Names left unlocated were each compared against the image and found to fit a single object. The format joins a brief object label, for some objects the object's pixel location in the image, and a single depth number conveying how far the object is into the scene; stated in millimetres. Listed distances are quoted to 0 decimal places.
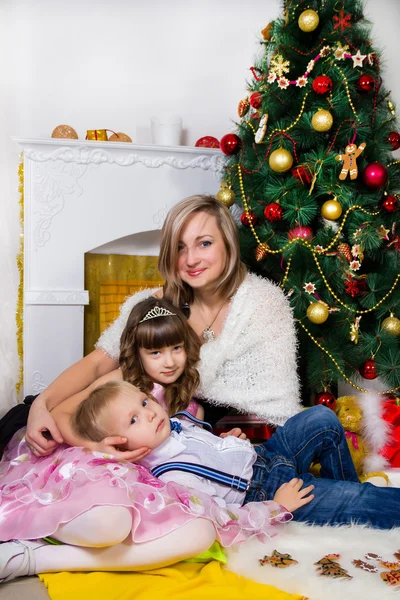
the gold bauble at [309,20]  2627
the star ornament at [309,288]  2592
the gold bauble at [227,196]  2910
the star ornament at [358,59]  2596
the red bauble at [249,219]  2797
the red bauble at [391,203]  2613
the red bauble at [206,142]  3475
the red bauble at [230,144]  2928
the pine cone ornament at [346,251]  2594
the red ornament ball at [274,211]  2631
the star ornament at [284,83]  2648
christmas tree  2586
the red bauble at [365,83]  2586
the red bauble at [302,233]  2592
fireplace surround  3295
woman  2291
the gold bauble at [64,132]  3289
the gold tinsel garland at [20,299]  3400
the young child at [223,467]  1764
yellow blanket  1402
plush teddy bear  2471
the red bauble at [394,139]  2699
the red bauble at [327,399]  2598
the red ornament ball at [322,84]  2553
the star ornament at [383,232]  2573
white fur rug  1409
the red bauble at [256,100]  2805
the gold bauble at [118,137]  3379
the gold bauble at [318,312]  2543
